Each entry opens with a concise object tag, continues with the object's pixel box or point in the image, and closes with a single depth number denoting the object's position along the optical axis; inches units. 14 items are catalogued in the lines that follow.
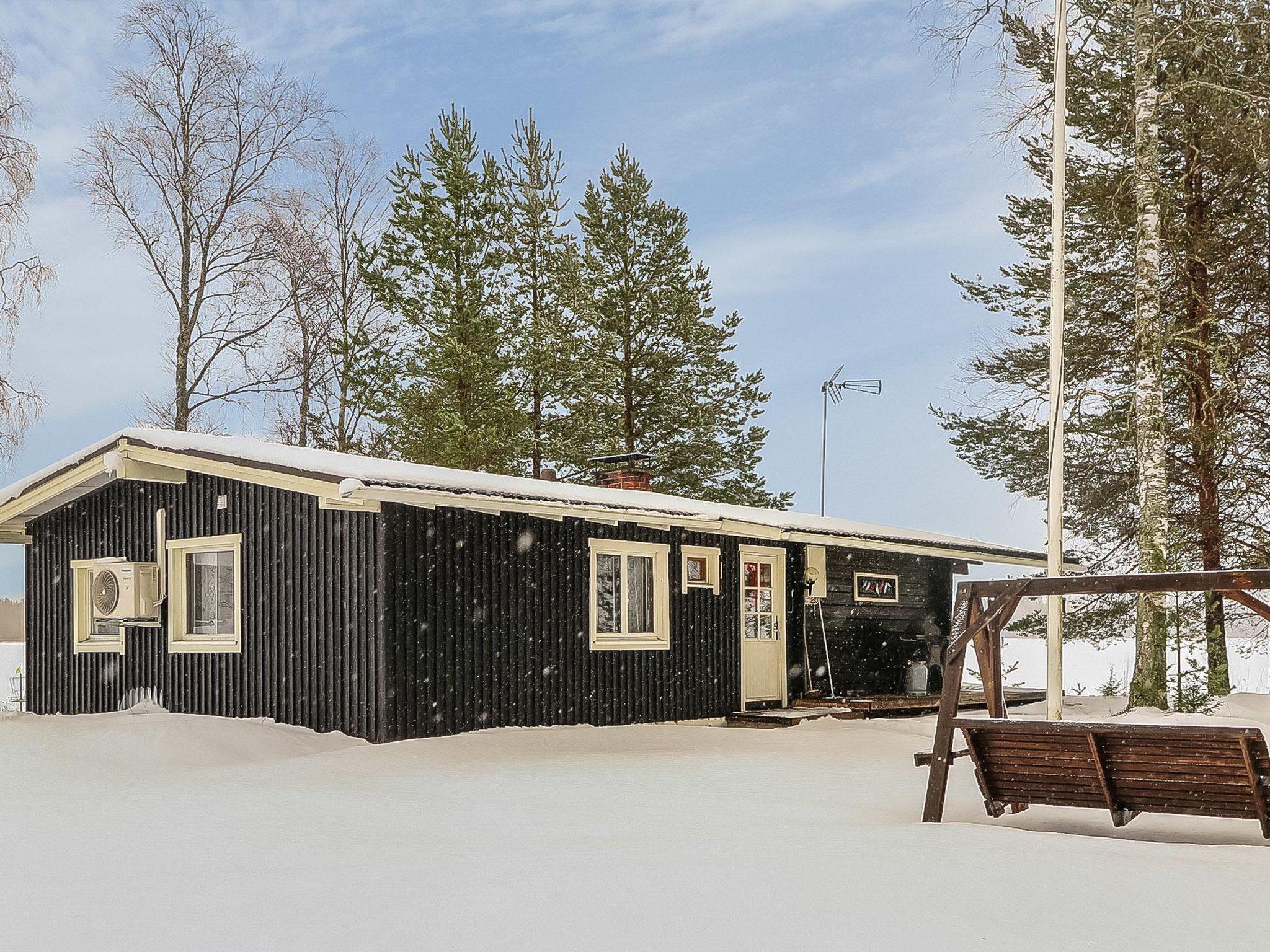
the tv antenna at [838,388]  948.6
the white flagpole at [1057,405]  520.7
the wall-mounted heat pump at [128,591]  494.0
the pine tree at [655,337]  1179.3
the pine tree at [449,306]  1073.5
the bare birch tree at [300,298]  940.6
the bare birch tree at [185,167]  888.9
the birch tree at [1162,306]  682.8
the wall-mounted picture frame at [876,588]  688.4
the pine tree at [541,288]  1131.9
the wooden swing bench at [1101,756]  254.1
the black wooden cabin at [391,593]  433.1
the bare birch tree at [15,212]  769.6
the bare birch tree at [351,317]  1056.2
